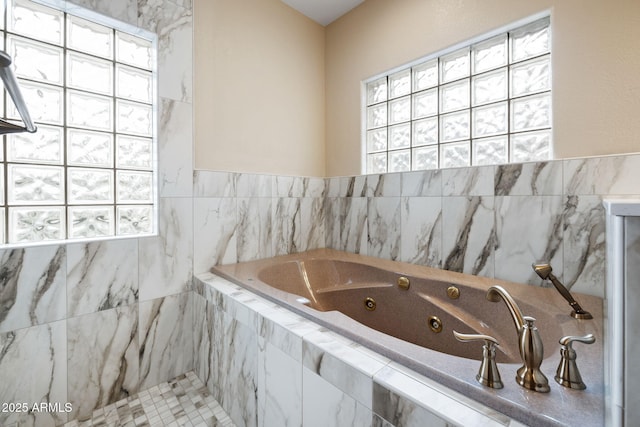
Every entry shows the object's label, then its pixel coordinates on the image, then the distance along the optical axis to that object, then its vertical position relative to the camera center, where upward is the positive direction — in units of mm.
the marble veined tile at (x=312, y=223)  2457 -97
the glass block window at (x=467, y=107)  1606 +720
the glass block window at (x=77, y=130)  1334 +440
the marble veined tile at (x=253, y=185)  2053 +205
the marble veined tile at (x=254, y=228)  2057 -121
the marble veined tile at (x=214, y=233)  1837 -141
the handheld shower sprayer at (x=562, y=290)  1164 -325
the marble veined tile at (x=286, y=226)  2270 -113
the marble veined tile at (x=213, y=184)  1839 +192
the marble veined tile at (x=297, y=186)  2285 +225
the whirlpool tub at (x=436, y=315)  685 -439
